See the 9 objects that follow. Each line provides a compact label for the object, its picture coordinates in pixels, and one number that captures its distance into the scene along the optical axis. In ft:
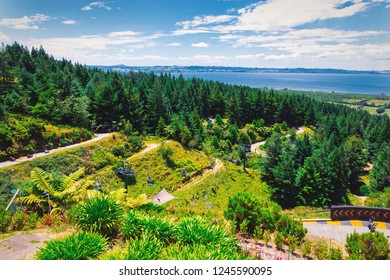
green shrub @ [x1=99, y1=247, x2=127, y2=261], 18.37
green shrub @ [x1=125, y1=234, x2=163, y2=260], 18.74
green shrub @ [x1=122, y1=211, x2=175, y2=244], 22.66
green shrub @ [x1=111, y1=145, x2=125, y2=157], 97.91
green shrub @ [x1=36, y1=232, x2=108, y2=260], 18.33
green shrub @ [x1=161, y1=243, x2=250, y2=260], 18.53
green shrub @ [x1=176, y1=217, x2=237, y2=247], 21.47
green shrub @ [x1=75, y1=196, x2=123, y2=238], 23.71
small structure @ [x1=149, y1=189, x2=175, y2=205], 77.66
